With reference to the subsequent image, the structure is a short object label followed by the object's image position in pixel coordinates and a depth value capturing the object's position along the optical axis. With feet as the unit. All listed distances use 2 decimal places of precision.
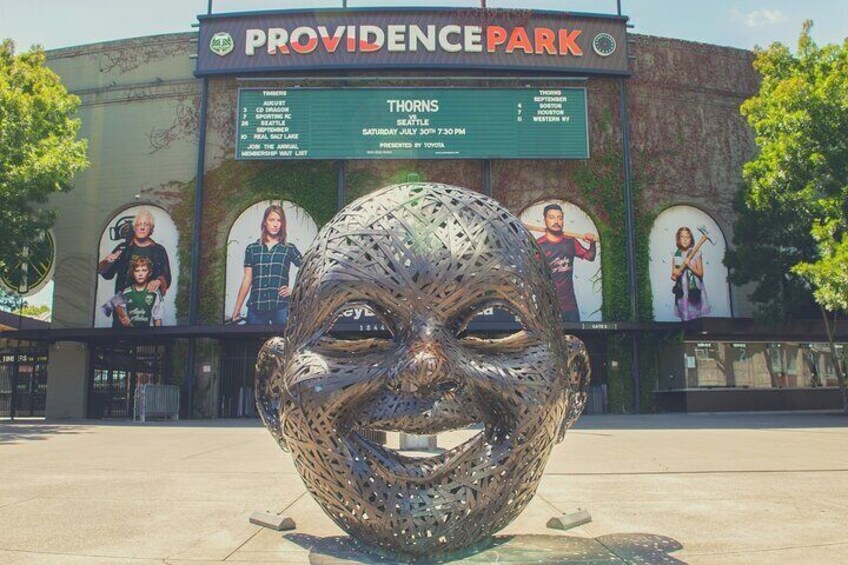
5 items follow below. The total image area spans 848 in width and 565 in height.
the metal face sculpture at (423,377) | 8.80
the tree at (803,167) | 57.06
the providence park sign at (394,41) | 75.51
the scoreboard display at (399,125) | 72.08
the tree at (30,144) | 58.75
